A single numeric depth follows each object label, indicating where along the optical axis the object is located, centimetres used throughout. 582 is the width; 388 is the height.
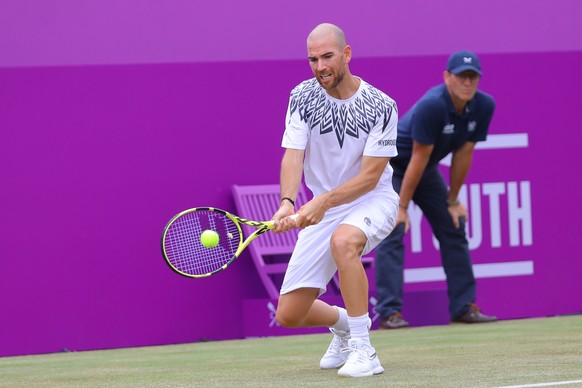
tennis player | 1017
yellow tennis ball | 1027
